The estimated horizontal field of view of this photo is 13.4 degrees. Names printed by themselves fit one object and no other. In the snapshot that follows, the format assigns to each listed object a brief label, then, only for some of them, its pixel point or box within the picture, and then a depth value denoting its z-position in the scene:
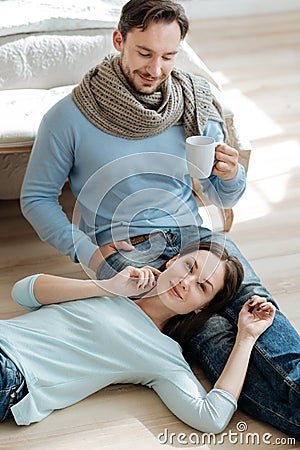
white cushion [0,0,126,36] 3.90
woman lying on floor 2.82
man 3.08
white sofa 3.75
